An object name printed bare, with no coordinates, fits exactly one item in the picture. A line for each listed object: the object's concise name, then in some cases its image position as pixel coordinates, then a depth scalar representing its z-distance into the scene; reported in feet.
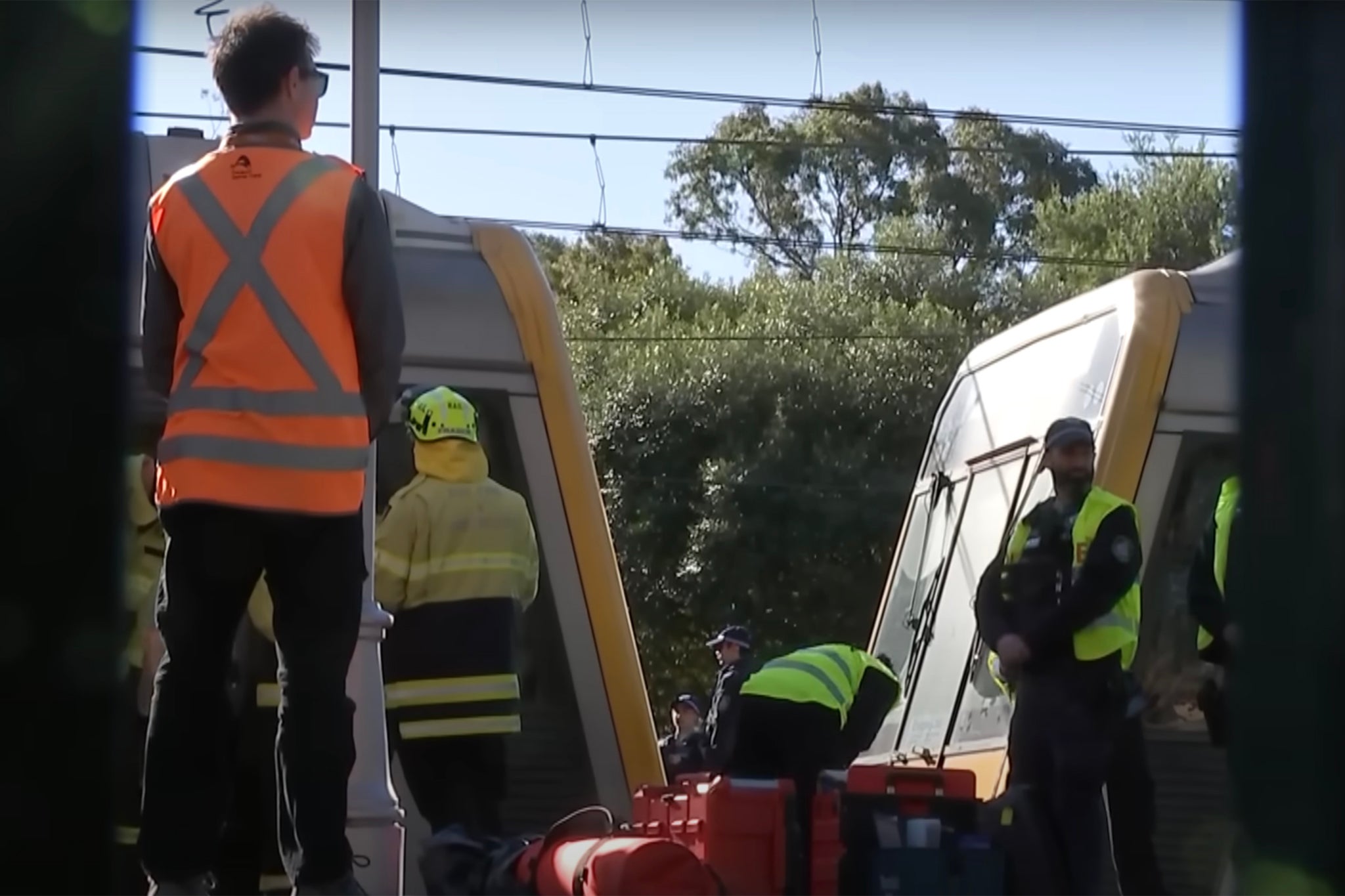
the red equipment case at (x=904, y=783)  35.80
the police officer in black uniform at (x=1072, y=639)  39.06
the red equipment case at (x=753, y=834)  33.30
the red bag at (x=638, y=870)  29.71
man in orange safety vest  24.84
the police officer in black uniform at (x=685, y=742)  74.25
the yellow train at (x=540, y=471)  48.29
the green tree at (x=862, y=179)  238.09
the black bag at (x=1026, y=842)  35.38
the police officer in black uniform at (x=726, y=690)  46.47
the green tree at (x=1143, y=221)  207.33
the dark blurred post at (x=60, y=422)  15.32
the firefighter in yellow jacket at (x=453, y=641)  41.51
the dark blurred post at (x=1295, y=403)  15.17
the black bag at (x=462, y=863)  36.61
